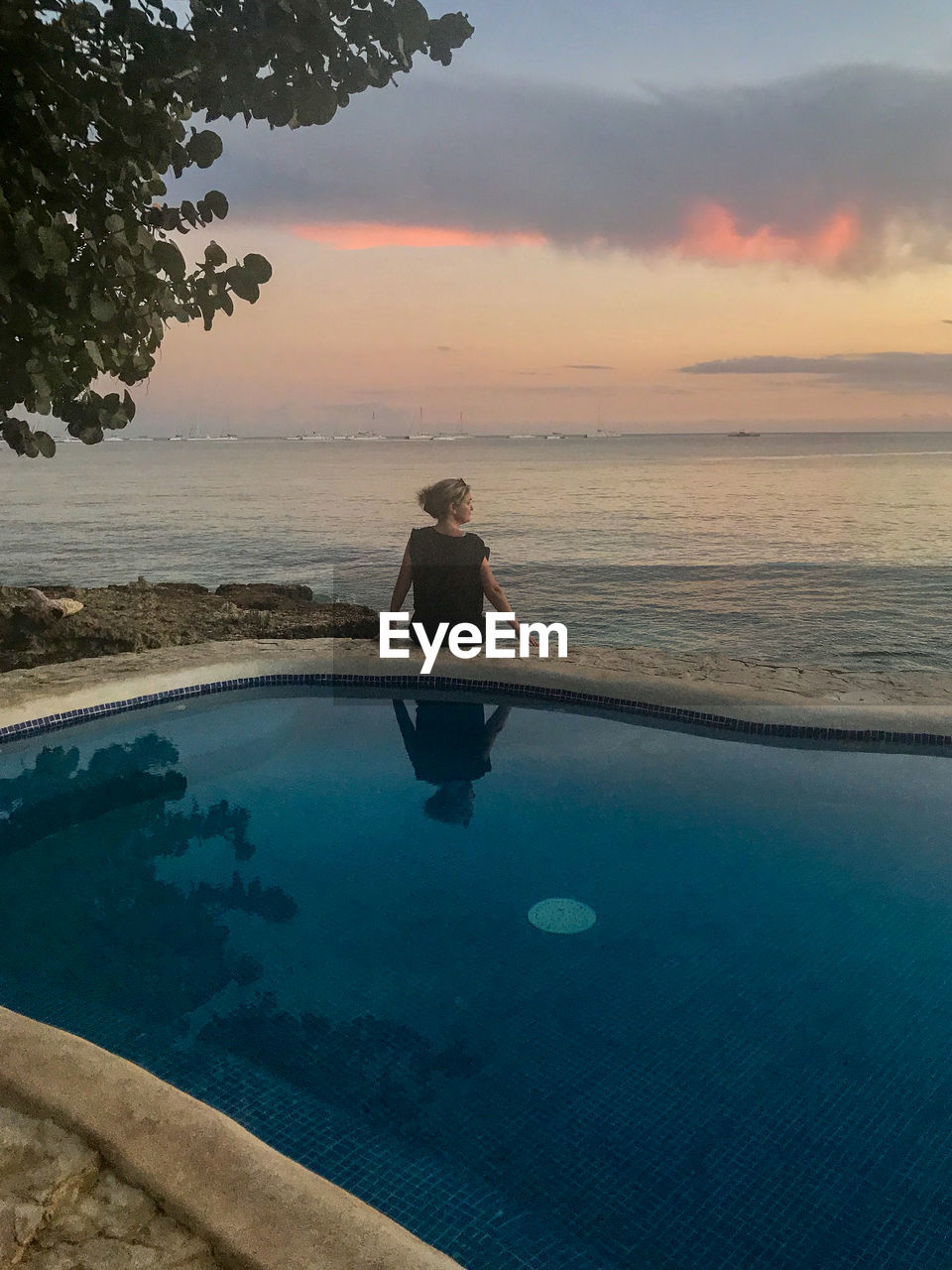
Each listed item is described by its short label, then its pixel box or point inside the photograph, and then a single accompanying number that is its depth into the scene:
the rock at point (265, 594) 18.17
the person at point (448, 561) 8.40
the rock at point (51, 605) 13.06
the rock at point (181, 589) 18.77
